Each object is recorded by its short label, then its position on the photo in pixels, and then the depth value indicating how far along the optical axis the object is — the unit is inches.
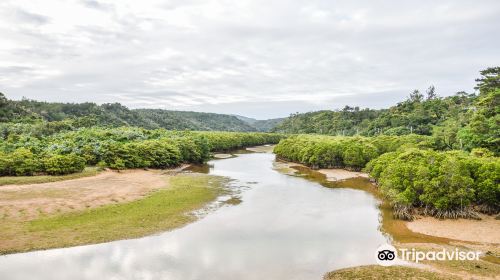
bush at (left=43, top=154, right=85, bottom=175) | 2162.9
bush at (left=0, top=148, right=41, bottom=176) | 2034.9
